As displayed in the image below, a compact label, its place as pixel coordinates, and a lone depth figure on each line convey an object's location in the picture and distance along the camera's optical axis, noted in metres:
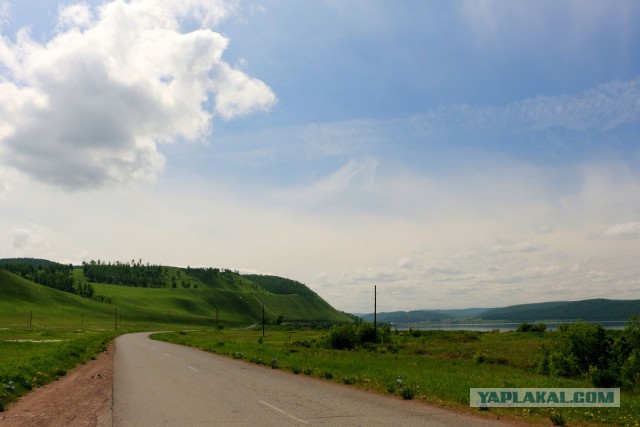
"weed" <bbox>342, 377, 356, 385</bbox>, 21.91
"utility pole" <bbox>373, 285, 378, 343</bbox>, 68.21
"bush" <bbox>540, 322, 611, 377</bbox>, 30.62
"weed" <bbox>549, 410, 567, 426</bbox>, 13.19
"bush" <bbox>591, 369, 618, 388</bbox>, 22.87
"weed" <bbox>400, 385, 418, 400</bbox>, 17.44
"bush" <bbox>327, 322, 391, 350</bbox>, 62.62
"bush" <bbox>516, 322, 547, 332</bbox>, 97.73
